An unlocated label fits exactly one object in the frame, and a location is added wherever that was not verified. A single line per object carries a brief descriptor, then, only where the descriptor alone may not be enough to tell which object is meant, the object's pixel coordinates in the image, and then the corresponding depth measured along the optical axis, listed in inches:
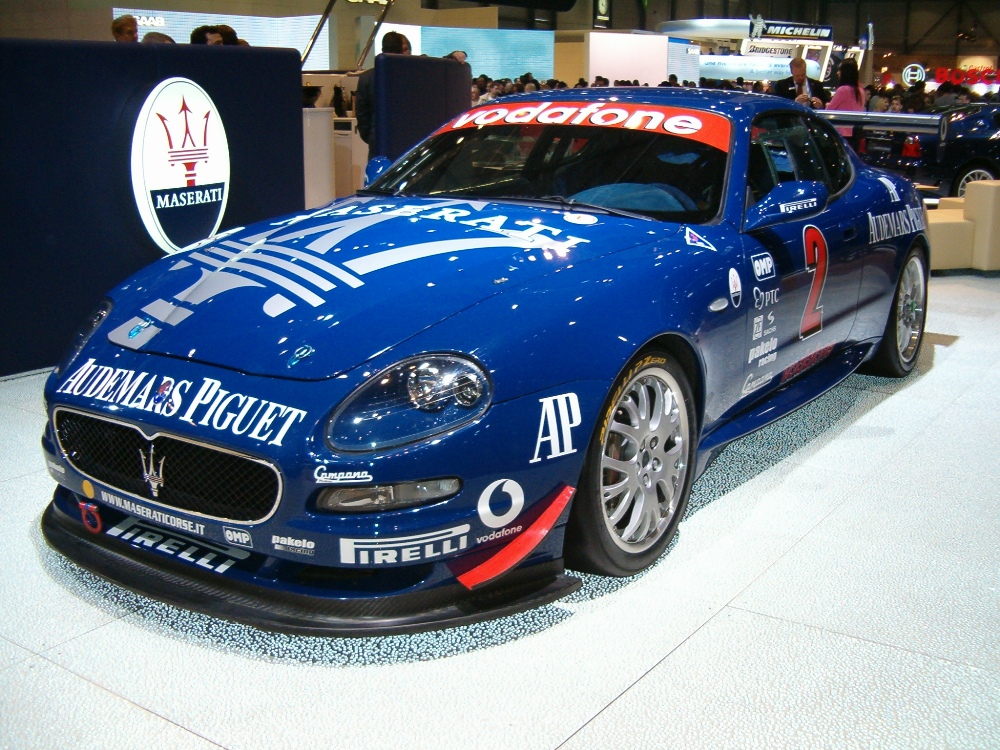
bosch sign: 1487.5
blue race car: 84.9
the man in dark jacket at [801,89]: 329.1
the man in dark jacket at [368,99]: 291.7
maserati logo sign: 195.2
